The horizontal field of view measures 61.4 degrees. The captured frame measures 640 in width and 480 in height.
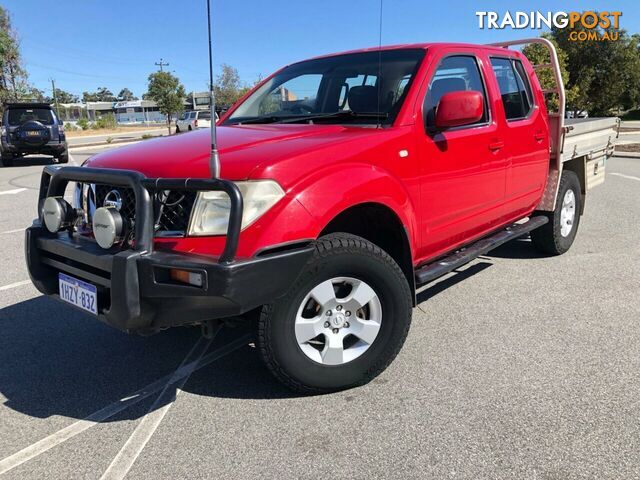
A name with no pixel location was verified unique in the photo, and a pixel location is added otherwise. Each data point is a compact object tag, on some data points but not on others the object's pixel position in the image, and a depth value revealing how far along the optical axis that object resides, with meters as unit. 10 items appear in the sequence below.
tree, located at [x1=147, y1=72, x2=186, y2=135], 46.97
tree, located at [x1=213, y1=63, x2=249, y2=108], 44.23
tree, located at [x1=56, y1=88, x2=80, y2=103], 117.75
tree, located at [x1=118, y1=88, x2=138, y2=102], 154.52
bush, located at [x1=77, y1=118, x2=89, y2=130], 53.97
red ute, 2.38
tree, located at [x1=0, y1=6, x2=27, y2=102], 32.41
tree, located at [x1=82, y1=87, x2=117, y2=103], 142.71
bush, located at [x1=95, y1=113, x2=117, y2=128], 56.56
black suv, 15.32
